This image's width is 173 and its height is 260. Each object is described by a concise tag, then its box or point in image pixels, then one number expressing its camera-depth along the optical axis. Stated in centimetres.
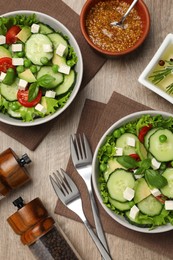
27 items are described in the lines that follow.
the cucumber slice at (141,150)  74
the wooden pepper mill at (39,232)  76
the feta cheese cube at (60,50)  77
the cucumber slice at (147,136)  74
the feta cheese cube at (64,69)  77
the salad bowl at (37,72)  77
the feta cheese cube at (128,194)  72
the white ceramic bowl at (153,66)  77
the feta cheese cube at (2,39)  78
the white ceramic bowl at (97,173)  74
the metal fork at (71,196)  79
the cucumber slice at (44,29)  79
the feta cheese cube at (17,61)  77
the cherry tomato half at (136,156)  75
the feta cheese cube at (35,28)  78
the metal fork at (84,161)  80
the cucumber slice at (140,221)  74
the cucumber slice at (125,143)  75
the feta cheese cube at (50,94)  77
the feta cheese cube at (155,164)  73
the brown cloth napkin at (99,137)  79
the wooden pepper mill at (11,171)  77
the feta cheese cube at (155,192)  73
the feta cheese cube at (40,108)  77
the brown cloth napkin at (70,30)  81
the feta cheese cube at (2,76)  77
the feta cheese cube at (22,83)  76
